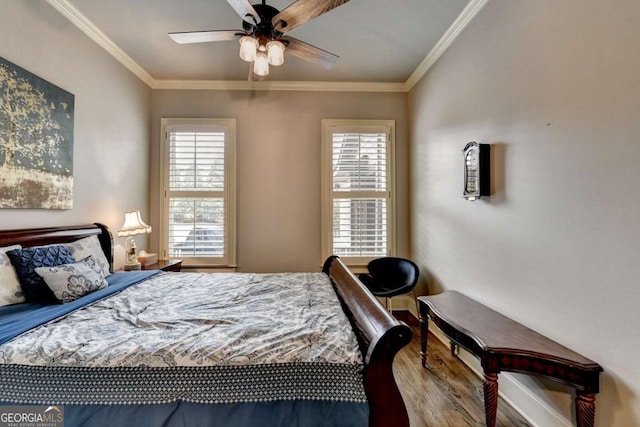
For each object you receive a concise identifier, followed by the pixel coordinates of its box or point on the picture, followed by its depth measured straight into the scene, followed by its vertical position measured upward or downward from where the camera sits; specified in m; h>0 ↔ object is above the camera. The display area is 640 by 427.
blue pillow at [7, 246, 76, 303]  1.76 -0.38
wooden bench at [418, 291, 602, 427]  1.35 -0.71
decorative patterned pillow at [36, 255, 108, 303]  1.75 -0.42
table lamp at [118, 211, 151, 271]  2.92 -0.17
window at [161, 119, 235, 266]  3.73 +0.31
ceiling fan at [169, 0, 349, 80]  1.79 +1.28
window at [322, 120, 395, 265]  3.81 +0.34
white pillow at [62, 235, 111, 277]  2.23 -0.29
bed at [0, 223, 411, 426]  1.11 -0.63
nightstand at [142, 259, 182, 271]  3.14 -0.58
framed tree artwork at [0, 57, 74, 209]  1.95 +0.54
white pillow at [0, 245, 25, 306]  1.67 -0.42
